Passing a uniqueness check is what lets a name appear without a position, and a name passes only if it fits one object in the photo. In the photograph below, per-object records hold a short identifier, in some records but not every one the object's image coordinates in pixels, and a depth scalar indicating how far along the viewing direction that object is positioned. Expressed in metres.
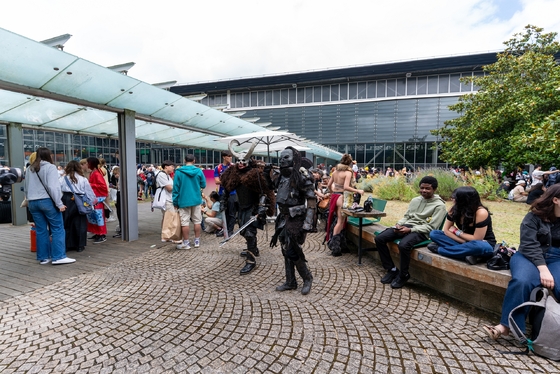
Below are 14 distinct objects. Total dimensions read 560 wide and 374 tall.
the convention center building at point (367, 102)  28.78
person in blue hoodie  5.58
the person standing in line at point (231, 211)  6.53
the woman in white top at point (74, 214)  5.52
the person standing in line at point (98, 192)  6.31
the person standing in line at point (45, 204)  4.56
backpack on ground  2.40
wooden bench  3.06
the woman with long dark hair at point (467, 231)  3.23
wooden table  4.67
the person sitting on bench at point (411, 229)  3.92
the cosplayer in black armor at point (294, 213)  3.69
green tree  11.56
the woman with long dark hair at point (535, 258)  2.59
